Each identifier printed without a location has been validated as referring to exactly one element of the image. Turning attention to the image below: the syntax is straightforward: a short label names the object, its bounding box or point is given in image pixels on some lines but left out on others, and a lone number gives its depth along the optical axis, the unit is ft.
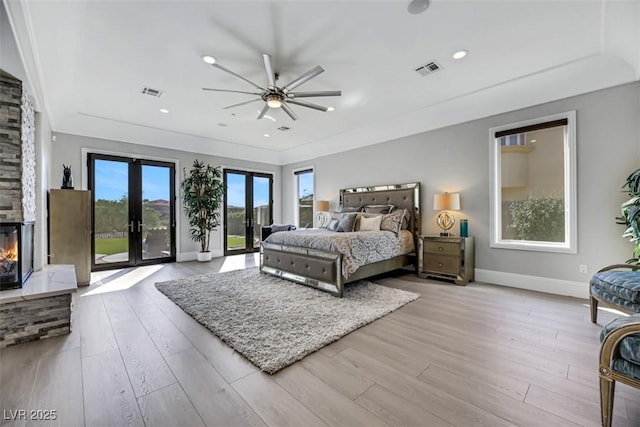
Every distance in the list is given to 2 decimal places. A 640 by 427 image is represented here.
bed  11.76
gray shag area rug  7.29
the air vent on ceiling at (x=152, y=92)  12.62
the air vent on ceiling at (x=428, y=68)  10.61
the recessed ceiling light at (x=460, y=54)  9.74
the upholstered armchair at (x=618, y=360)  4.31
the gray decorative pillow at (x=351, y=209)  18.72
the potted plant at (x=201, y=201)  20.44
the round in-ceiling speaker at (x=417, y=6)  7.36
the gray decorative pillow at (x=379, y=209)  17.19
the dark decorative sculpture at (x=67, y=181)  13.80
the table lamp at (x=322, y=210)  22.25
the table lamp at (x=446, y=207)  14.44
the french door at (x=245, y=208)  23.73
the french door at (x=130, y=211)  17.53
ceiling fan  9.19
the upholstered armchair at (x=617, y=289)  7.04
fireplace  7.97
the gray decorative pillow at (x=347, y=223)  15.81
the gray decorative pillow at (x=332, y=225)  16.73
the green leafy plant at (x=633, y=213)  8.92
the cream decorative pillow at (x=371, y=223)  15.48
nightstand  13.62
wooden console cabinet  12.91
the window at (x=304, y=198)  24.86
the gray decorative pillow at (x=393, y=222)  15.46
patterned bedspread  11.80
